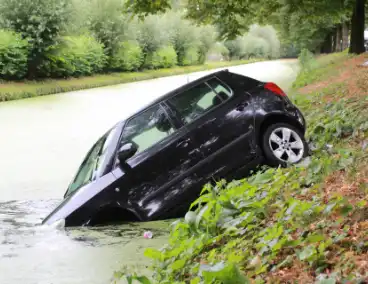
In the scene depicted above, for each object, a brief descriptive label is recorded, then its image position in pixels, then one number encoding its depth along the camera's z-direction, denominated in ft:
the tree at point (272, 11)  87.56
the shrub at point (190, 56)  275.39
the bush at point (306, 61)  113.57
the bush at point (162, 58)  232.73
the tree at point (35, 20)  150.20
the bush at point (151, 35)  234.99
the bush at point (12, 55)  139.23
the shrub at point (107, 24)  205.16
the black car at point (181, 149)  22.70
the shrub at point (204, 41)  298.76
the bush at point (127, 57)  203.51
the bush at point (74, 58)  158.71
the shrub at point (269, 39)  410.72
